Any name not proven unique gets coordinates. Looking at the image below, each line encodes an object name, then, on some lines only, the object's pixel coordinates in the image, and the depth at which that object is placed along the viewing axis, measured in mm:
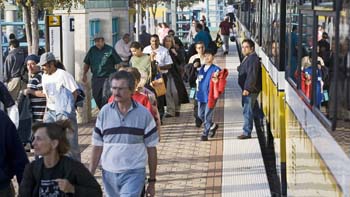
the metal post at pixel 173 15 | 45531
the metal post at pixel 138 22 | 28569
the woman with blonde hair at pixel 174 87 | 18172
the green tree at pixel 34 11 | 16547
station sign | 15791
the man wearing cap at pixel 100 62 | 16219
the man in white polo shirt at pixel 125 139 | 7457
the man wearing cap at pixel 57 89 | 10508
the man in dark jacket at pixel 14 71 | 16172
